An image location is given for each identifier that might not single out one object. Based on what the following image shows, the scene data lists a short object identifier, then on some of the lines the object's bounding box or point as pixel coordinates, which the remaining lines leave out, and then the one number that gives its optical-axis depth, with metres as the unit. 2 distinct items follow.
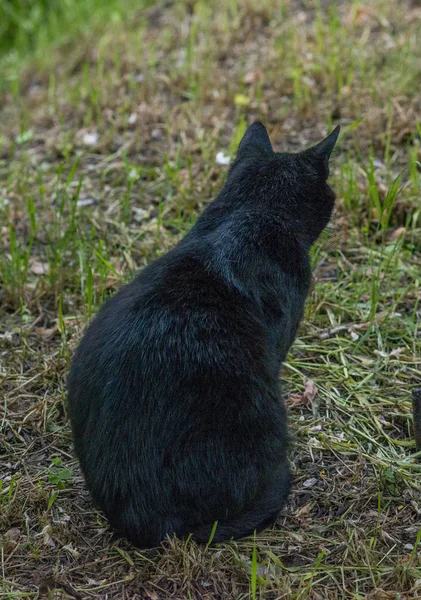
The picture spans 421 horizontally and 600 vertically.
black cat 2.28
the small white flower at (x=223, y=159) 4.23
